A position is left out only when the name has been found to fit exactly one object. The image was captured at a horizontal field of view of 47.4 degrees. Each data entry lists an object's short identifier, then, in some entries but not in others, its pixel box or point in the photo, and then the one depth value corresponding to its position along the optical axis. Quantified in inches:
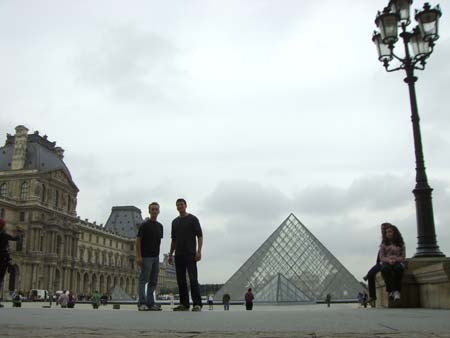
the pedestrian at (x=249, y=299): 709.3
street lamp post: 293.1
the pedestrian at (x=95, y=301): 1041.1
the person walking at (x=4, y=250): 288.1
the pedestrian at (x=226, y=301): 859.6
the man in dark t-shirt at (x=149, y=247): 293.6
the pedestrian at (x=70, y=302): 1043.1
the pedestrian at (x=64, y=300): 986.2
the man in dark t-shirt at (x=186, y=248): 283.3
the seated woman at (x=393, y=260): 288.4
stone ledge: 255.9
